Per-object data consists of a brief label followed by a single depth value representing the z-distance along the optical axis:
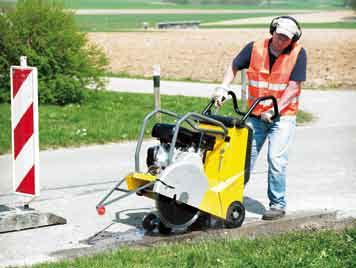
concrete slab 11.97
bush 25.30
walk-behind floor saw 10.76
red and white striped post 11.87
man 11.85
